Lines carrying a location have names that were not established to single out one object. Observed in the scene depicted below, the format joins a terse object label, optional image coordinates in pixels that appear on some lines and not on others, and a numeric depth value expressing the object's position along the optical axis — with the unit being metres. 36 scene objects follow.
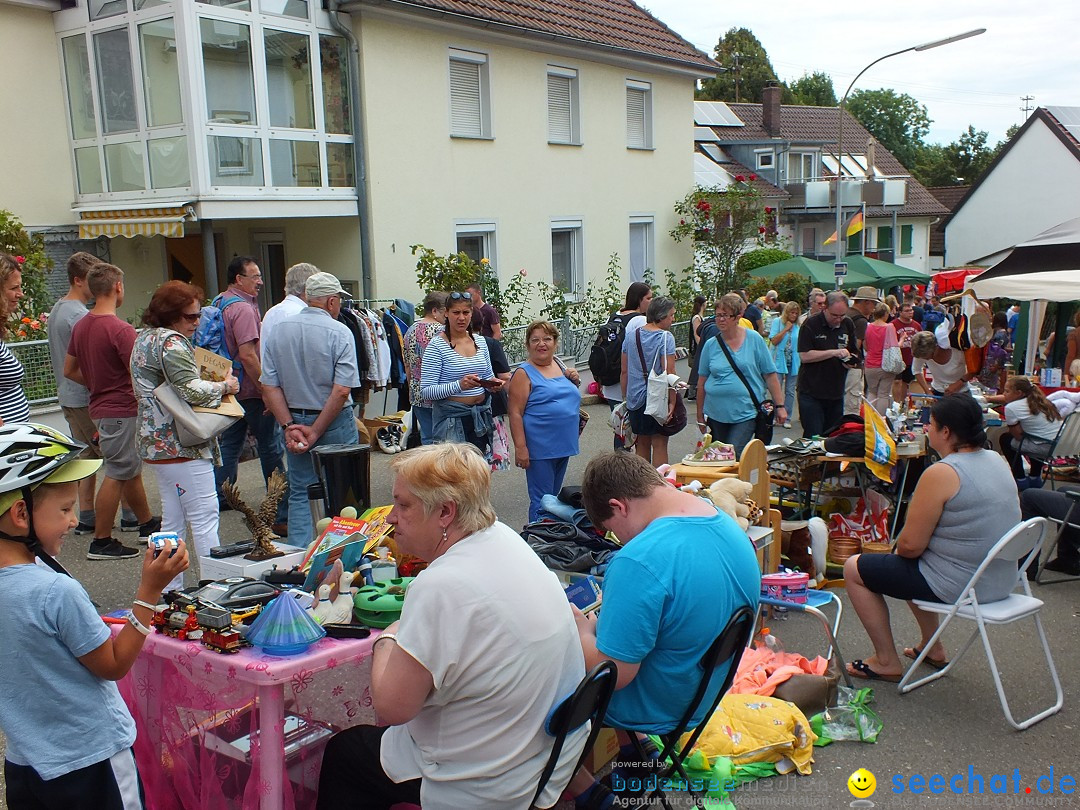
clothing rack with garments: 8.71
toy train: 2.98
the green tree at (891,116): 77.88
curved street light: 16.88
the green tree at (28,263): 10.34
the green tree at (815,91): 66.00
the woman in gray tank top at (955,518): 4.23
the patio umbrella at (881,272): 20.09
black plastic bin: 4.84
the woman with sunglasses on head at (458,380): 6.26
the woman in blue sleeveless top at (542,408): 6.10
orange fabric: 4.15
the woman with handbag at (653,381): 7.24
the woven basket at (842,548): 6.22
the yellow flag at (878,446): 6.15
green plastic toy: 3.23
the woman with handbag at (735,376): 7.15
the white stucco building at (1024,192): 33.44
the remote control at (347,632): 3.13
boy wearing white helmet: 2.26
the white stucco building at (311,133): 11.39
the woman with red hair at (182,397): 4.80
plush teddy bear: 4.96
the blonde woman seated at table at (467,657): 2.44
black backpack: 7.99
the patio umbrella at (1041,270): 8.92
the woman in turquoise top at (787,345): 11.09
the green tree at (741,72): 55.85
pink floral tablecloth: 2.91
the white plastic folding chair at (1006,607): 4.07
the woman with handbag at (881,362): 11.01
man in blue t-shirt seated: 2.95
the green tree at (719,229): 18.69
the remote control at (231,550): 3.89
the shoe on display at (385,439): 10.12
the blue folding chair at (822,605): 4.06
